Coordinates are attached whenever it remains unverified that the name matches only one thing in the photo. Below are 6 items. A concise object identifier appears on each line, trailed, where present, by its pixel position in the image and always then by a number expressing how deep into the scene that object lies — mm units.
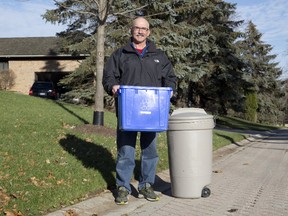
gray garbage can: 5406
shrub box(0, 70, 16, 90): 33366
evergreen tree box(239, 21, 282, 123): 49844
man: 5180
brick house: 36219
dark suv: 28609
